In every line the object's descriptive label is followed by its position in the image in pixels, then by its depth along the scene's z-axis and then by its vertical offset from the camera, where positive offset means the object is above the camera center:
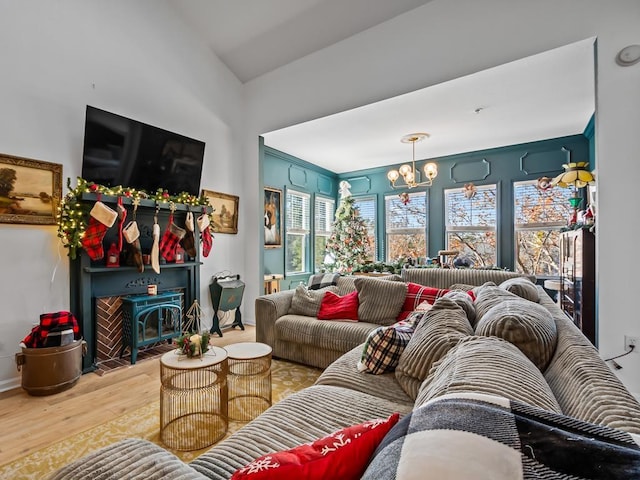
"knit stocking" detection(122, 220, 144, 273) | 3.25 +0.00
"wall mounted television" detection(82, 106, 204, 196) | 3.16 +0.96
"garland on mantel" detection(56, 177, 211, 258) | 2.88 +0.26
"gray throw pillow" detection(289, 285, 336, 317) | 3.18 -0.58
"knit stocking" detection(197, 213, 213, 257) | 3.93 +0.12
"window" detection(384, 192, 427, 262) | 6.14 +0.32
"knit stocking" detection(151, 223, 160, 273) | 3.41 -0.08
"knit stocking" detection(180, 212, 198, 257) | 3.85 +0.03
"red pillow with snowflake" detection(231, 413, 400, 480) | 0.65 -0.45
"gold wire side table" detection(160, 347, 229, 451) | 1.91 -1.01
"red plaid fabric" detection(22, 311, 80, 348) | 2.62 -0.68
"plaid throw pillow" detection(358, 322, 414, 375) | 1.72 -0.57
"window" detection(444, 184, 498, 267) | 5.48 +0.33
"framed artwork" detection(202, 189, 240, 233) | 4.41 +0.45
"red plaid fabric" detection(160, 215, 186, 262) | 3.66 +0.03
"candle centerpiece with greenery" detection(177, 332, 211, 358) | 2.01 -0.63
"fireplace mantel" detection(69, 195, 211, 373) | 3.02 -0.36
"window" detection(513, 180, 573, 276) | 4.95 +0.28
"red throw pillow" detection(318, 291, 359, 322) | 3.03 -0.61
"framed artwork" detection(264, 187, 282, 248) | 5.45 +0.44
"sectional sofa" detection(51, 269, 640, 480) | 0.49 -0.36
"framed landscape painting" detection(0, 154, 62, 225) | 2.70 +0.47
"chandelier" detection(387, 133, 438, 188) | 4.32 +1.00
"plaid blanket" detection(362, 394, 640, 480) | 0.47 -0.32
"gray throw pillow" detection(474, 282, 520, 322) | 1.70 -0.31
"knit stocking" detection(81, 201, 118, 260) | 2.93 +0.15
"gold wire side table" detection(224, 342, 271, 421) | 2.17 -0.92
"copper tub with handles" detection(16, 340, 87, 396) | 2.56 -1.00
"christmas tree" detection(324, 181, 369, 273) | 6.25 +0.06
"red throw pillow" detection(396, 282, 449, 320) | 2.91 -0.49
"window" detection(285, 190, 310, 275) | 5.96 +0.22
